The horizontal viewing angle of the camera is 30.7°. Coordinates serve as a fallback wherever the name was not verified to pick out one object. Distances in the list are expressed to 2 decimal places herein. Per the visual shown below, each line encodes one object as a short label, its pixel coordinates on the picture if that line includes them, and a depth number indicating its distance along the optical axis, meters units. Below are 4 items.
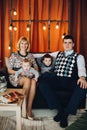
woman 2.08
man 1.92
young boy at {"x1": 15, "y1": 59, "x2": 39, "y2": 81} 2.11
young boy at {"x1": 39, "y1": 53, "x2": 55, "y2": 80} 2.23
